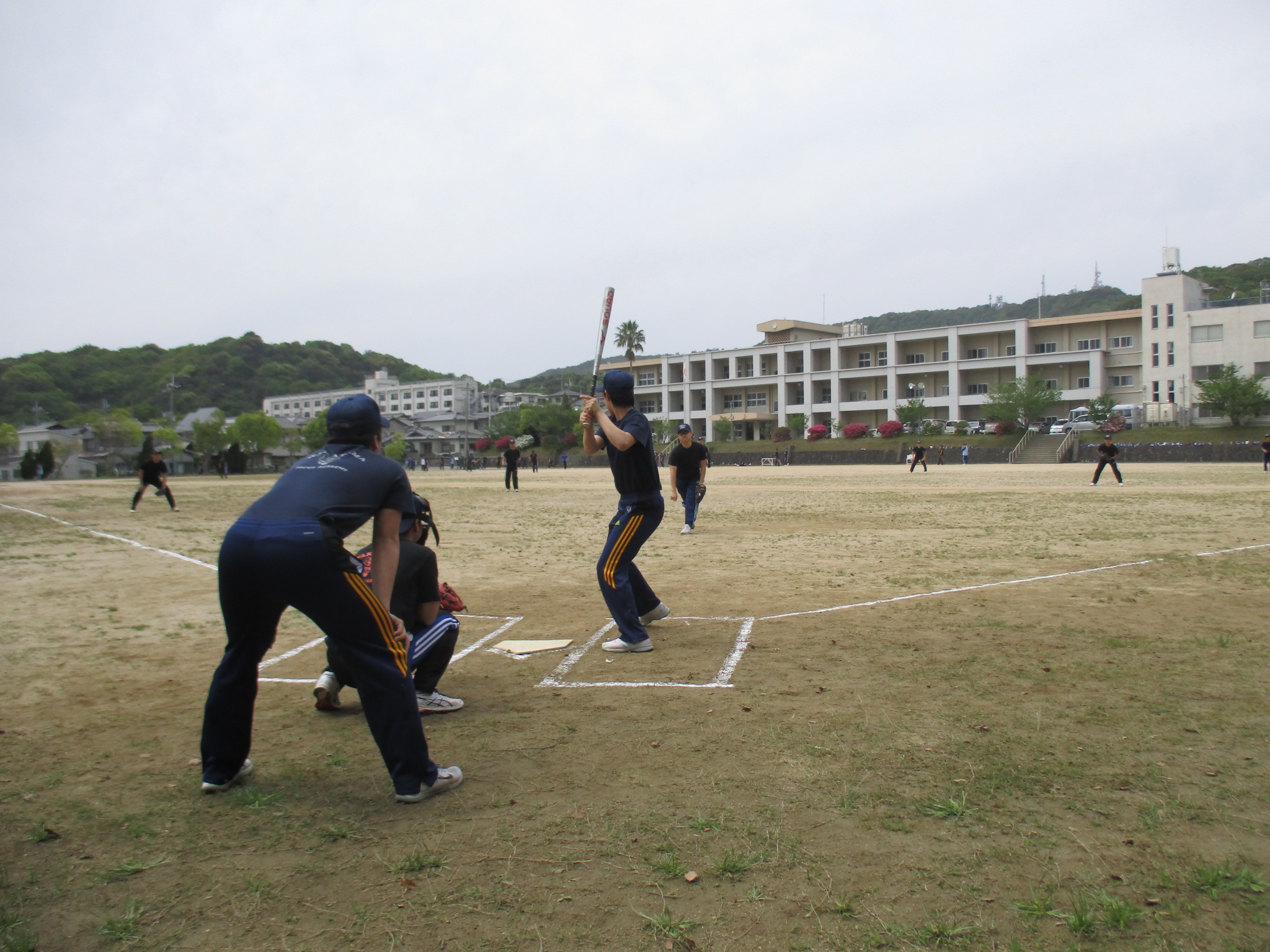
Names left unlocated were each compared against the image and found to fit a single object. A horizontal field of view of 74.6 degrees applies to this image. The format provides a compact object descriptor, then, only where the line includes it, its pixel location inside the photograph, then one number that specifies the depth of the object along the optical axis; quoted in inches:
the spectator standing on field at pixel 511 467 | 1275.8
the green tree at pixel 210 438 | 3275.1
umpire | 137.9
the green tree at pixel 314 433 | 3651.6
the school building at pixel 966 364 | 2674.7
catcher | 196.5
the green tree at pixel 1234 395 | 2362.2
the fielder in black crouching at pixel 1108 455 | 1036.5
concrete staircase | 2391.7
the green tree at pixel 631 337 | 4315.9
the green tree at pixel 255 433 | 3339.1
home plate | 260.5
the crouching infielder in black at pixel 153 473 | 885.2
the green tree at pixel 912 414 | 3142.2
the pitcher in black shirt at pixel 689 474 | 608.7
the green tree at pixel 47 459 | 2923.2
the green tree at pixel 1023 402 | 2802.7
